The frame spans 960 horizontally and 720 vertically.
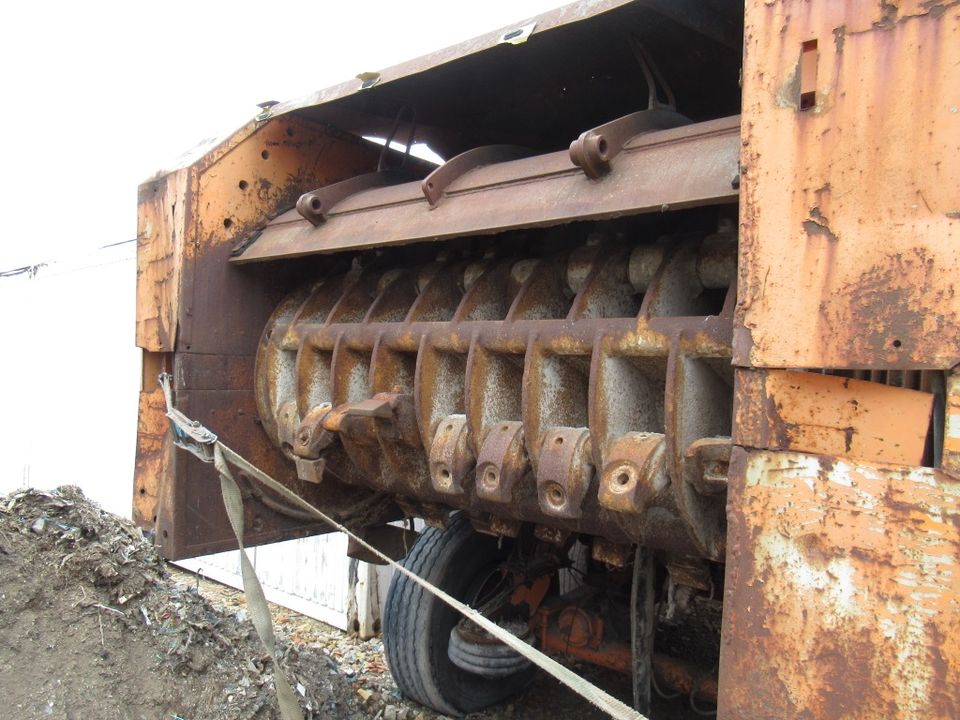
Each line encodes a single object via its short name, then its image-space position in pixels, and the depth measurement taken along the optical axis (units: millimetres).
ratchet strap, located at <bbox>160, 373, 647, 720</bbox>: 2414
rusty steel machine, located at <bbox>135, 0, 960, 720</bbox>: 1169
